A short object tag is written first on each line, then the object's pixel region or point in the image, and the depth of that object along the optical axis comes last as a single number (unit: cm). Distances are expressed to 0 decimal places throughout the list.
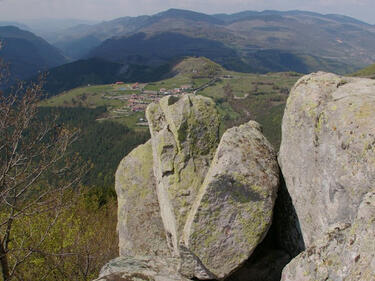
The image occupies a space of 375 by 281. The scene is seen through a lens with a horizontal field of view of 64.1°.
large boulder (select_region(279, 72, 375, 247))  998
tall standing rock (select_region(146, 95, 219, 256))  1596
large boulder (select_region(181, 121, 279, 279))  1280
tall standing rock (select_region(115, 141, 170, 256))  1953
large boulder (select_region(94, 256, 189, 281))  1396
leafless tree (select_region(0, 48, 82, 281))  1745
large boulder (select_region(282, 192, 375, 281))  701
